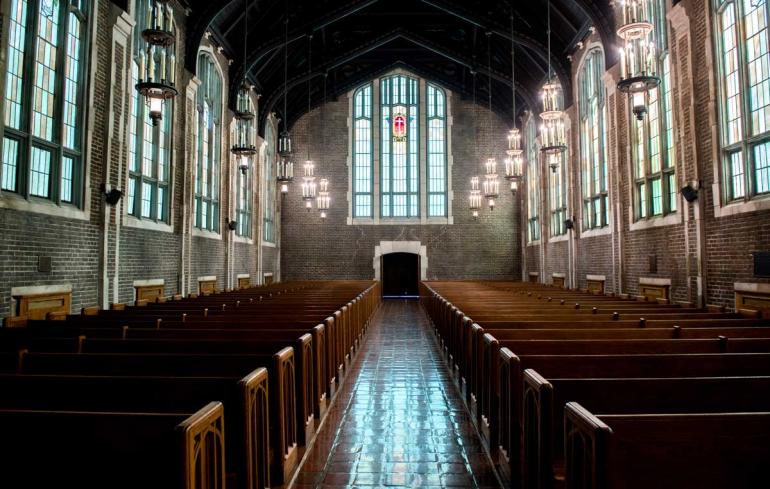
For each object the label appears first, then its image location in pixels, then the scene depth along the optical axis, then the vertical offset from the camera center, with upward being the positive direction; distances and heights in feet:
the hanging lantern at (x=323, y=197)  58.44 +8.71
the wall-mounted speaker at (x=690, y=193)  28.12 +4.35
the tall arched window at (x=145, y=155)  33.91 +8.26
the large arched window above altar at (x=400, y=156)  72.08 +16.37
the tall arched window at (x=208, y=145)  44.86 +11.71
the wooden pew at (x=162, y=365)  11.34 -2.04
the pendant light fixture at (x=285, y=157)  43.73 +10.22
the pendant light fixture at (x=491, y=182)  48.14 +8.74
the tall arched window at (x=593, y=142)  43.50 +11.49
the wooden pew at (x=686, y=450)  6.41 -2.23
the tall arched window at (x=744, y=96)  23.91 +8.51
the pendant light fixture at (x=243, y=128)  32.89 +9.77
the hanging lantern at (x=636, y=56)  18.19 +8.17
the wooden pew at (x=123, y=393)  8.93 -2.10
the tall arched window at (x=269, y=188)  65.77 +11.27
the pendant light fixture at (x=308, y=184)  51.34 +9.07
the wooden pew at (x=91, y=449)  6.83 -2.34
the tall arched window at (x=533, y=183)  63.67 +11.37
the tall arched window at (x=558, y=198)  53.36 +8.08
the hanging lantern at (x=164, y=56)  20.56 +9.20
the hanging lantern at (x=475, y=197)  57.98 +8.47
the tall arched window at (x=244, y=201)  55.36 +8.09
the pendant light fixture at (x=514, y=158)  41.52 +9.40
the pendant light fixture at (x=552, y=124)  30.17 +8.90
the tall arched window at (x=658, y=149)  32.73 +8.28
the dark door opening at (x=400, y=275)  74.69 -0.32
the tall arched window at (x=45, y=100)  23.32 +8.48
